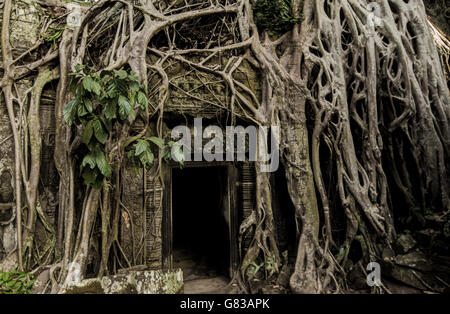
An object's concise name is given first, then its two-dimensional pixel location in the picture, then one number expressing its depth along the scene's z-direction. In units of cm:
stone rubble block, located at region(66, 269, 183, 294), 198
